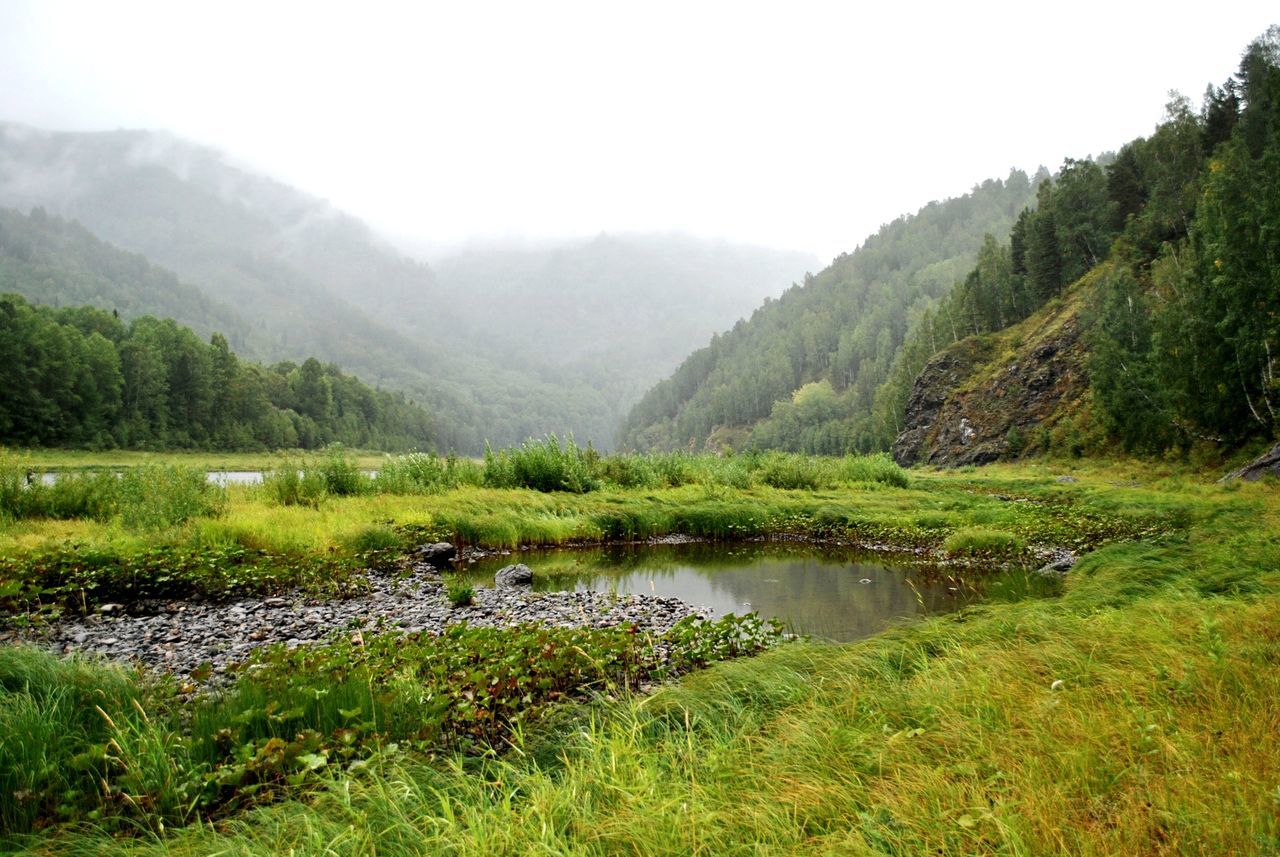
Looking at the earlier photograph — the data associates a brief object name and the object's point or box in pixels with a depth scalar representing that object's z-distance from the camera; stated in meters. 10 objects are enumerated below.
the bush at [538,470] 25.95
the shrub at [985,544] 16.78
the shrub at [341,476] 21.94
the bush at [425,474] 23.17
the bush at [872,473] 35.50
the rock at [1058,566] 13.27
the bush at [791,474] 32.44
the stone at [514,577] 14.00
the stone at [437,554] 16.20
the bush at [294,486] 19.95
